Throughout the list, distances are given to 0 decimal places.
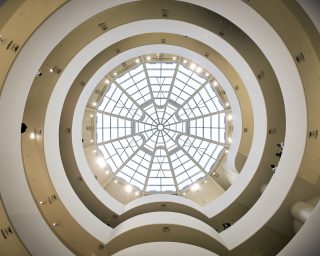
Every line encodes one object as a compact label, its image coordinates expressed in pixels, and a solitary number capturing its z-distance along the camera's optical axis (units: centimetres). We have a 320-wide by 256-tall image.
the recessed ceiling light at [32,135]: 808
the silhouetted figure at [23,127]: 714
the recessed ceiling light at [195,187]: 1256
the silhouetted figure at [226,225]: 996
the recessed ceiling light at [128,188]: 1234
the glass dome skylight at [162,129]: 1256
